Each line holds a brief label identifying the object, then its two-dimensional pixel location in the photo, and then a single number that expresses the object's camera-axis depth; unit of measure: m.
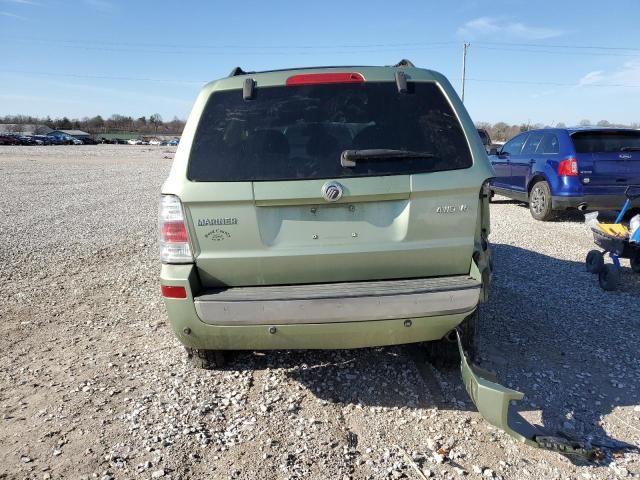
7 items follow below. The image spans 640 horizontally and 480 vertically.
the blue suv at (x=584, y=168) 8.45
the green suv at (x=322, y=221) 2.82
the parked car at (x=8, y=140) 67.56
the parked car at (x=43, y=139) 73.05
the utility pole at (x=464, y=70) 49.56
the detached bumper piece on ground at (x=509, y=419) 2.51
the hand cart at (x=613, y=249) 5.29
